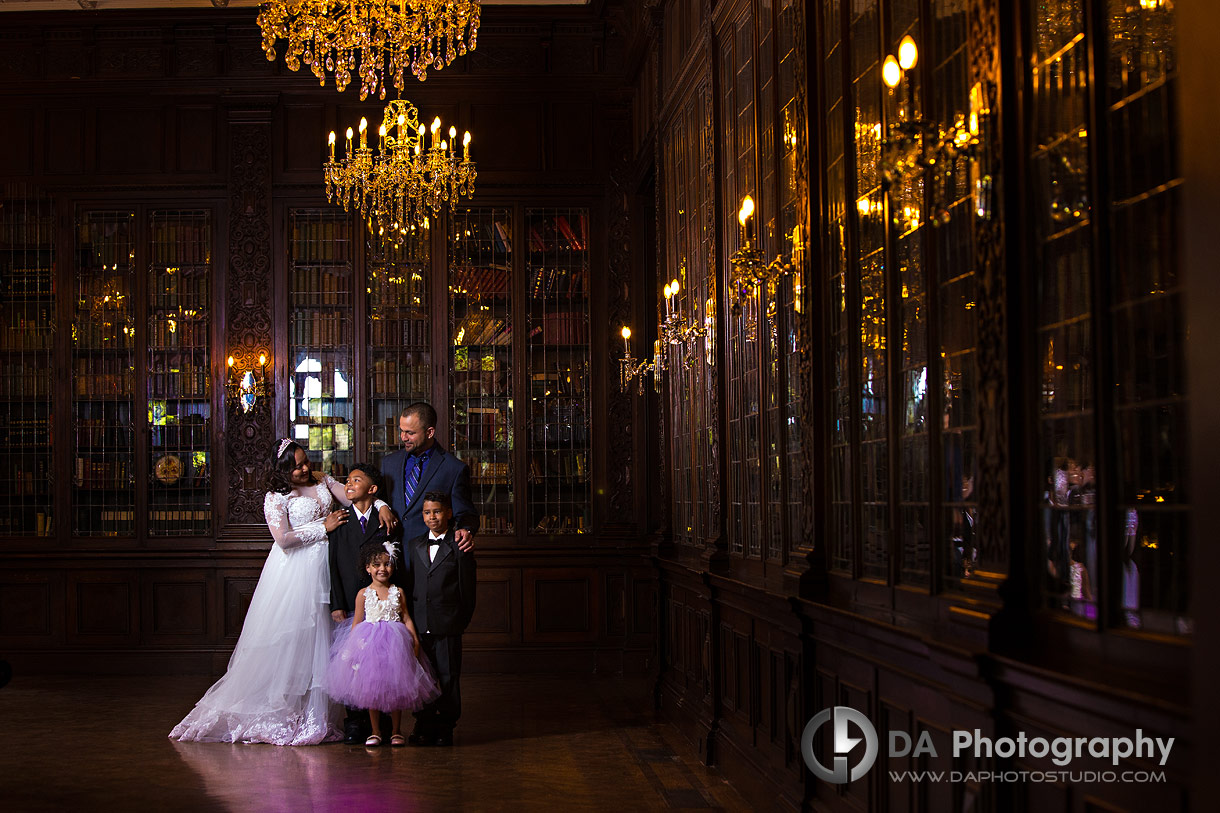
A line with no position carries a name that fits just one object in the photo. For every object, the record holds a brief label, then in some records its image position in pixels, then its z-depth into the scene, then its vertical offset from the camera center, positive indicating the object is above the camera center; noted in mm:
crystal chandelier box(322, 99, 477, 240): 9016 +1981
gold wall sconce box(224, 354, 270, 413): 11086 +561
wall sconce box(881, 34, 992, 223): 3385 +805
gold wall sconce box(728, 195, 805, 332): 5262 +747
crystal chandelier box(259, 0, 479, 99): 7512 +2558
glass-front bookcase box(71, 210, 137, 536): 11352 +700
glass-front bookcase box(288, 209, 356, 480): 11297 +1000
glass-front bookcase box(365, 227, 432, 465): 11328 +1037
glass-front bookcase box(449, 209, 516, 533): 11328 +824
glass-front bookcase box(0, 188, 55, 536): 11375 +840
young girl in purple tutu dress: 7238 -1227
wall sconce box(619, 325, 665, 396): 8078 +587
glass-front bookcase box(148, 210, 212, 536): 11328 +709
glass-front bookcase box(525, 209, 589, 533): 11359 +704
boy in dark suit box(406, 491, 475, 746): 7547 -958
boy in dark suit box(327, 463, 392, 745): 7922 -576
